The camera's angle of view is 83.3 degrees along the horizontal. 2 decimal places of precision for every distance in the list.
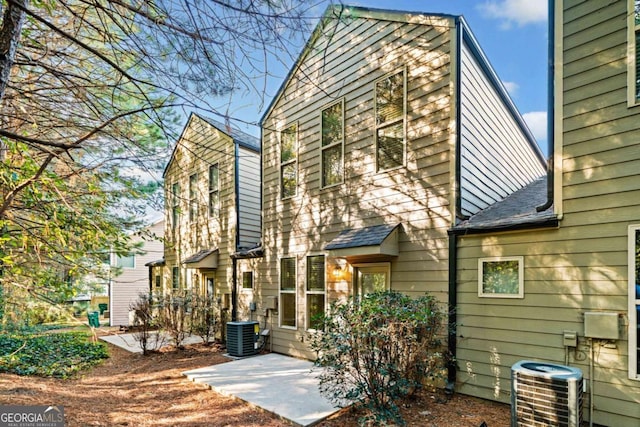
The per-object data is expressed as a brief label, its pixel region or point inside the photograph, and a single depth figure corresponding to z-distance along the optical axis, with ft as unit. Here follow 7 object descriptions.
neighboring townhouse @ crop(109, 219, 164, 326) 53.83
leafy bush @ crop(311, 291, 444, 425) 13.64
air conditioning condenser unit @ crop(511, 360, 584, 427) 11.00
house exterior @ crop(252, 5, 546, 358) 18.15
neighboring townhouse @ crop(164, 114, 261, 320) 32.96
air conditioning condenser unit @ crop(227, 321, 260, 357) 26.30
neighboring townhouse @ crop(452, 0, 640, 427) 12.54
